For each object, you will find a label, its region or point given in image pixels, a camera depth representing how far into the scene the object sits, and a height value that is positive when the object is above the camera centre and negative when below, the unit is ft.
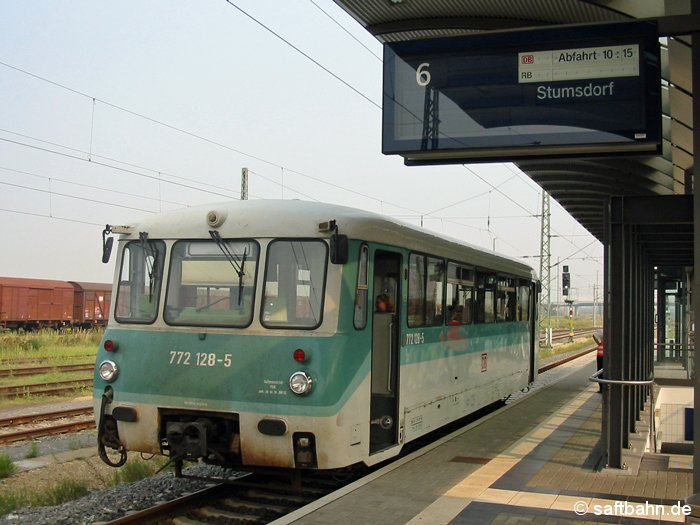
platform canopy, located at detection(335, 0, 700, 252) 22.09 +9.14
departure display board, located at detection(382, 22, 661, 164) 19.95 +5.92
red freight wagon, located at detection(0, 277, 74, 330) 126.00 +0.08
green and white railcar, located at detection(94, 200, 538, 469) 24.16 -1.03
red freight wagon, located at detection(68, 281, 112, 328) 140.77 +0.08
